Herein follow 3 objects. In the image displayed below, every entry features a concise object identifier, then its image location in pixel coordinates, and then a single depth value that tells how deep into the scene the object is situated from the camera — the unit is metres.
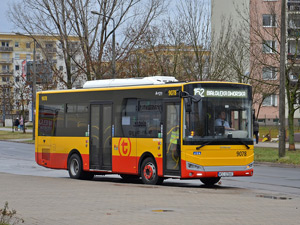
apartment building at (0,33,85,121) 45.41
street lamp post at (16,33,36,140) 54.34
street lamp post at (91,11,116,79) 37.56
